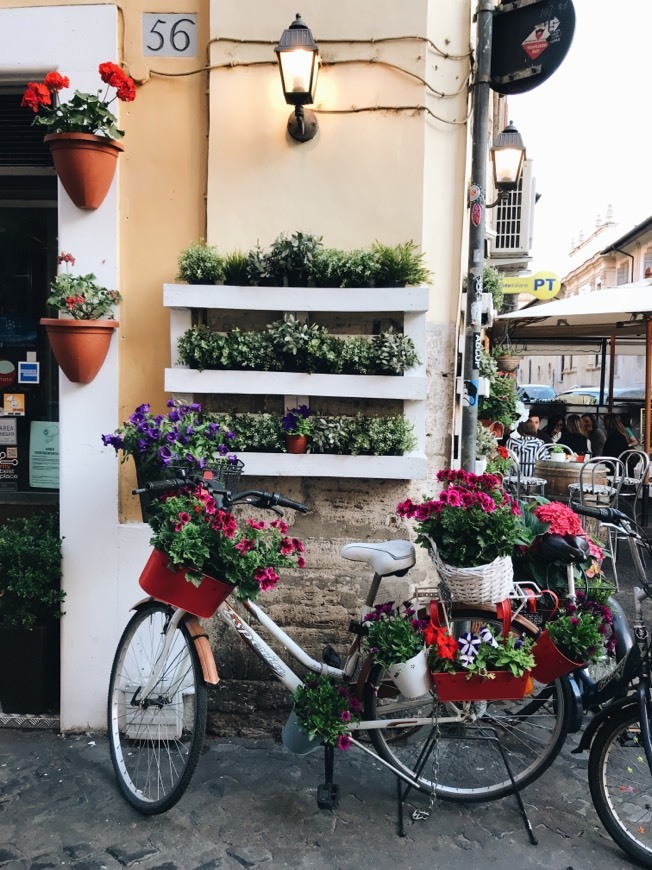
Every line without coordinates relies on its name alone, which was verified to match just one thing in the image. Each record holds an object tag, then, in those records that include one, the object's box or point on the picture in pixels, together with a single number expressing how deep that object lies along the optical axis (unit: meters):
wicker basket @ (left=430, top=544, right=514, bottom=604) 2.92
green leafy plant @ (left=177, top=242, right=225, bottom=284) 3.65
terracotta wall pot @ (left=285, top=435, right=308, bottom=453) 3.69
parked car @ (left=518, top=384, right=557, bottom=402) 24.69
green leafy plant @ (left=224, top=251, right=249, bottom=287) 3.69
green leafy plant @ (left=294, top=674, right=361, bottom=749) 3.08
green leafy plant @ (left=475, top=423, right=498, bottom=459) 4.94
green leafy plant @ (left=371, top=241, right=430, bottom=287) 3.59
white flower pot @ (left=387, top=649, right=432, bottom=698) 3.03
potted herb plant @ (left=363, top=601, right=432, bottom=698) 3.01
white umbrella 8.40
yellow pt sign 11.62
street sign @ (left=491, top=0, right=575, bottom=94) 3.50
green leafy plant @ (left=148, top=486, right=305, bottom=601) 2.89
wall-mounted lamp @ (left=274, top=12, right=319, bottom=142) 3.41
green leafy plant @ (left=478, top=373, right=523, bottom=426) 6.49
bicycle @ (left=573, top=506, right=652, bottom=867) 2.88
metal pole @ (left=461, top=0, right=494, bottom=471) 3.64
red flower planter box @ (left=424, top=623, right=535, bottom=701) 2.97
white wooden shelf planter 3.64
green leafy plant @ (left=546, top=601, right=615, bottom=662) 3.04
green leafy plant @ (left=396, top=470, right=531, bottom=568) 2.88
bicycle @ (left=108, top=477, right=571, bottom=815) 3.13
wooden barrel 8.68
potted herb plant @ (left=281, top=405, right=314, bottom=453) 3.67
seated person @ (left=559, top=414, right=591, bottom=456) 12.22
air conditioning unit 11.58
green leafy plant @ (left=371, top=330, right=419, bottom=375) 3.60
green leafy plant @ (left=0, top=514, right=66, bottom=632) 3.79
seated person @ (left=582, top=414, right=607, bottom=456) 11.45
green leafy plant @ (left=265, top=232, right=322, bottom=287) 3.60
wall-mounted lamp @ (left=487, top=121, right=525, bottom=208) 7.22
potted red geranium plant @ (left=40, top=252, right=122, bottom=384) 3.69
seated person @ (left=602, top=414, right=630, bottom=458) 10.92
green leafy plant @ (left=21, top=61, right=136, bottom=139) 3.46
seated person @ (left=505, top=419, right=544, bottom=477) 9.48
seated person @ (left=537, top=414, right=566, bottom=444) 11.23
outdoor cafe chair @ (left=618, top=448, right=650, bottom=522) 7.27
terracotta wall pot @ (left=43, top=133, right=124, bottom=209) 3.60
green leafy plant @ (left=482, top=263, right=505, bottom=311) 6.54
